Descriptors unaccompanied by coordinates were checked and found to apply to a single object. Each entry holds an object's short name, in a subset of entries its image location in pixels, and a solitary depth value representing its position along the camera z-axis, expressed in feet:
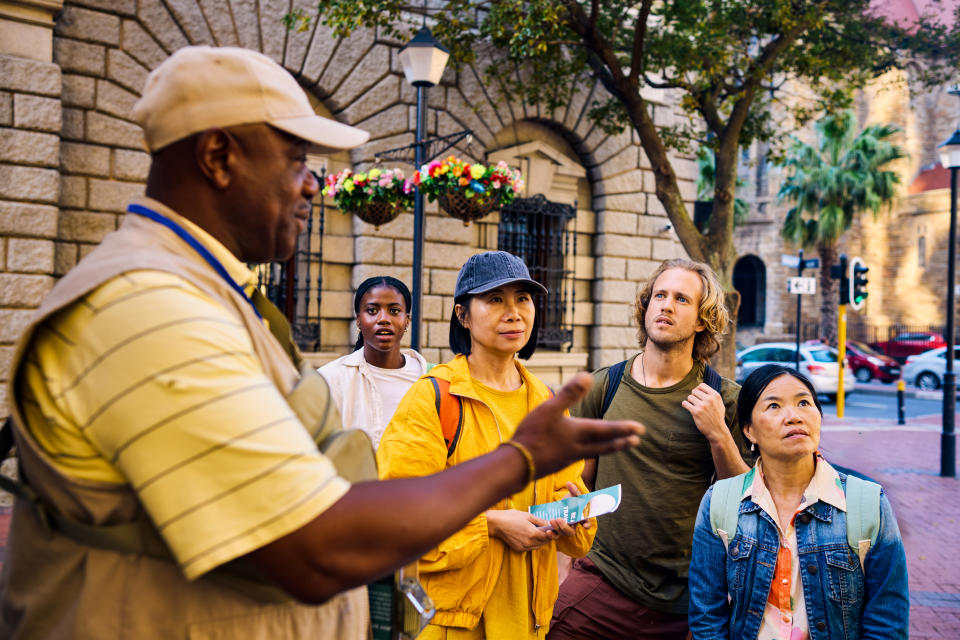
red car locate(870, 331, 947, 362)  110.01
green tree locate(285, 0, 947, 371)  33.86
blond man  10.85
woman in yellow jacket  8.98
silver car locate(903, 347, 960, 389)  82.17
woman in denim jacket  8.51
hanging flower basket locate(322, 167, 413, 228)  24.20
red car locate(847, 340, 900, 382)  91.66
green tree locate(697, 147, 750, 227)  82.43
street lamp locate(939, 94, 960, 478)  38.40
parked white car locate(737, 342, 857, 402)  69.87
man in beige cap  3.57
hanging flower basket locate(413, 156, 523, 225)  23.13
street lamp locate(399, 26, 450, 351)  23.07
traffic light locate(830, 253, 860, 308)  48.83
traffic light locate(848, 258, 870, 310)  47.57
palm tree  94.48
